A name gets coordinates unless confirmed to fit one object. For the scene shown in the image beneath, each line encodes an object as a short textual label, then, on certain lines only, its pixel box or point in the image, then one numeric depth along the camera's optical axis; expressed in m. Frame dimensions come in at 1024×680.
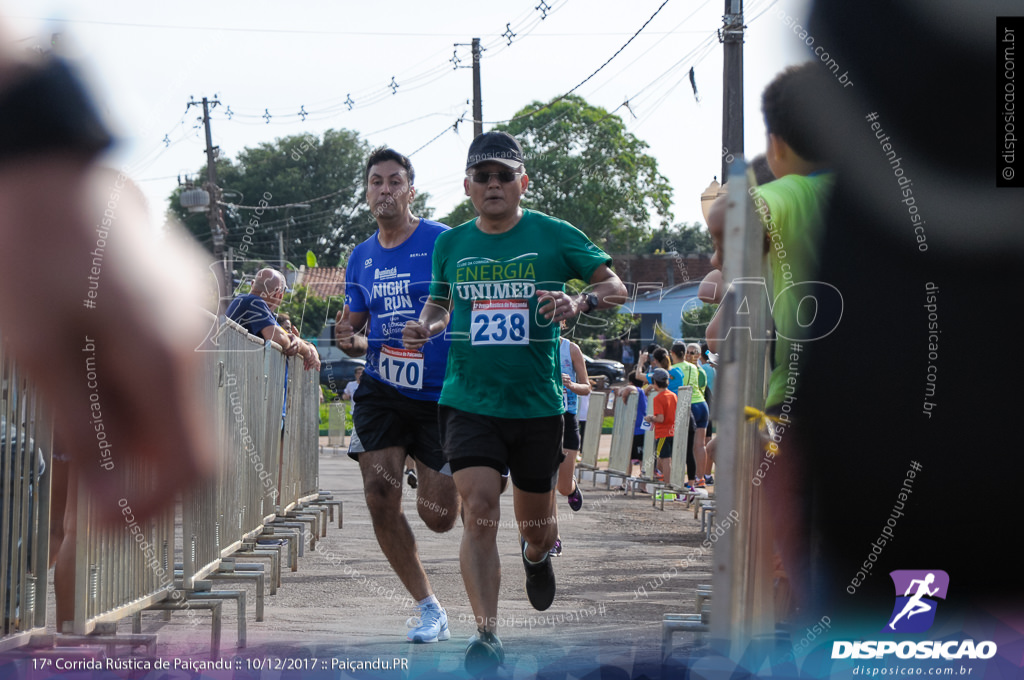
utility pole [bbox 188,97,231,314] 66.94
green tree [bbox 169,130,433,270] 70.69
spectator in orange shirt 28.02
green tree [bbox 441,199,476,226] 60.61
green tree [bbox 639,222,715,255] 40.51
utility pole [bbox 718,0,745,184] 16.56
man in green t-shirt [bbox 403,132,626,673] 9.48
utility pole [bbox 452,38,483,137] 52.36
